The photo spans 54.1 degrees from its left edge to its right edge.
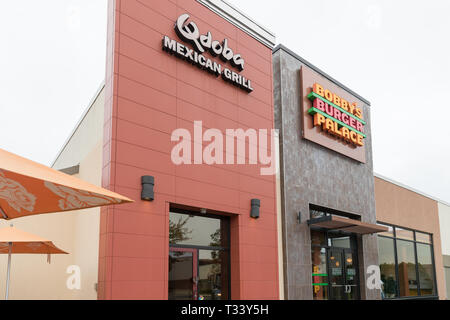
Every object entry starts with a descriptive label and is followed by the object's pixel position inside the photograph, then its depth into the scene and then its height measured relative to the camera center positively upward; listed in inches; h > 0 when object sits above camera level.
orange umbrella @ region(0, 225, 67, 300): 299.0 +12.6
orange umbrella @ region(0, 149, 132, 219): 160.9 +27.3
